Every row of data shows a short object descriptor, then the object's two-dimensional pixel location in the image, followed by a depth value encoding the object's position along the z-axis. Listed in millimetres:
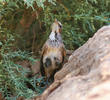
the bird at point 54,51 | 5472
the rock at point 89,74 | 4010
